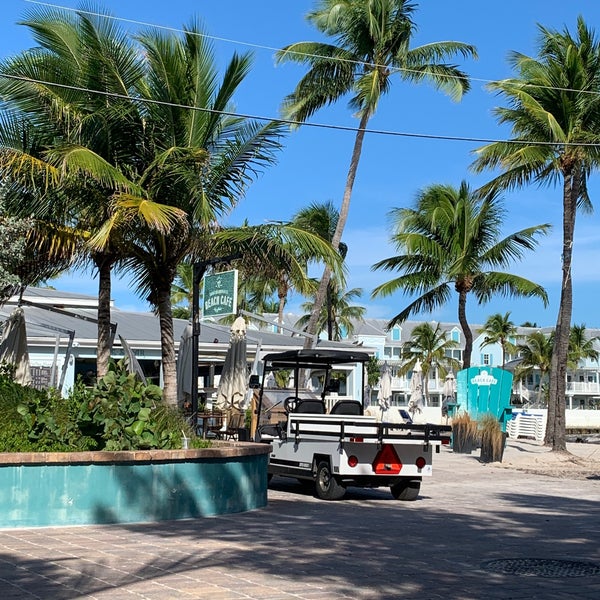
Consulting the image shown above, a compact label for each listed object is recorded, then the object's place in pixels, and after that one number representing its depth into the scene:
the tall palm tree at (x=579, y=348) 90.94
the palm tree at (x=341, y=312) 62.84
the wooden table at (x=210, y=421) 19.31
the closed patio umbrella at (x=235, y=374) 19.98
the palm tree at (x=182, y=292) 47.62
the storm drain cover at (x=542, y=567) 8.40
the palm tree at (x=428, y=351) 90.75
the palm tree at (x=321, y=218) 41.31
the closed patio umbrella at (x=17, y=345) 19.84
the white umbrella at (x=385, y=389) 36.09
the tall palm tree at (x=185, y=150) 17.95
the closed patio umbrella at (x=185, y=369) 20.86
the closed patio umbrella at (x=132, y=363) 22.12
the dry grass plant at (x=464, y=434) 24.94
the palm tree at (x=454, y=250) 34.53
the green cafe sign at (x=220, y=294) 16.22
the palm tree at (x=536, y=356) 86.94
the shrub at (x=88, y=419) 11.05
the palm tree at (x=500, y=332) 95.44
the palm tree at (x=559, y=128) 24.36
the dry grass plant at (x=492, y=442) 22.72
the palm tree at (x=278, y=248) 18.69
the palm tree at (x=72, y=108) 17.55
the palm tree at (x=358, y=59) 27.81
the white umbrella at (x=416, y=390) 37.78
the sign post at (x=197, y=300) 16.25
